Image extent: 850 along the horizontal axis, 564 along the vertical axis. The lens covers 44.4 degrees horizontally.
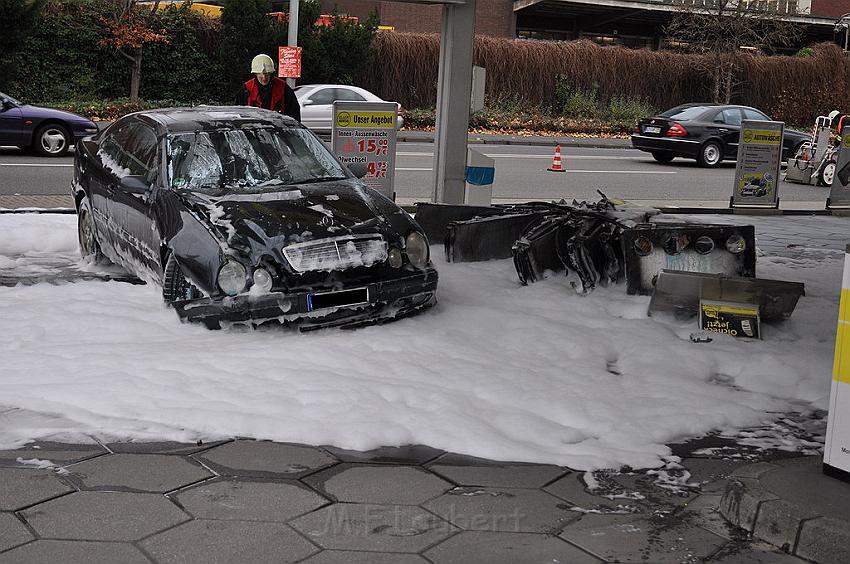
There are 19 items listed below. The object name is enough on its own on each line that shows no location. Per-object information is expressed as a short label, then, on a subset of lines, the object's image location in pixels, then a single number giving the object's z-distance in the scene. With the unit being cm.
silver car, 2470
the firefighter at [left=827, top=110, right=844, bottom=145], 2001
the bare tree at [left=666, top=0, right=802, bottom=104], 3650
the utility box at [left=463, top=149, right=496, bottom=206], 1200
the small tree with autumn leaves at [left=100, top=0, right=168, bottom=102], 2750
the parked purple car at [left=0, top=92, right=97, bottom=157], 1836
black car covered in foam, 667
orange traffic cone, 2091
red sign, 2319
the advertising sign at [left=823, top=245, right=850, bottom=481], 428
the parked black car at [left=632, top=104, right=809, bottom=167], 2395
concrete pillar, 1166
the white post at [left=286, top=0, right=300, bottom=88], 2361
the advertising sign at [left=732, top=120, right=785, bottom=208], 1543
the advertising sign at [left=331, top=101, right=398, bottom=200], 1123
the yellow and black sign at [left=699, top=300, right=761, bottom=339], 720
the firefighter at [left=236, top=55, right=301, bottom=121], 1027
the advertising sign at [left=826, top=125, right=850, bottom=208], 1604
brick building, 4019
